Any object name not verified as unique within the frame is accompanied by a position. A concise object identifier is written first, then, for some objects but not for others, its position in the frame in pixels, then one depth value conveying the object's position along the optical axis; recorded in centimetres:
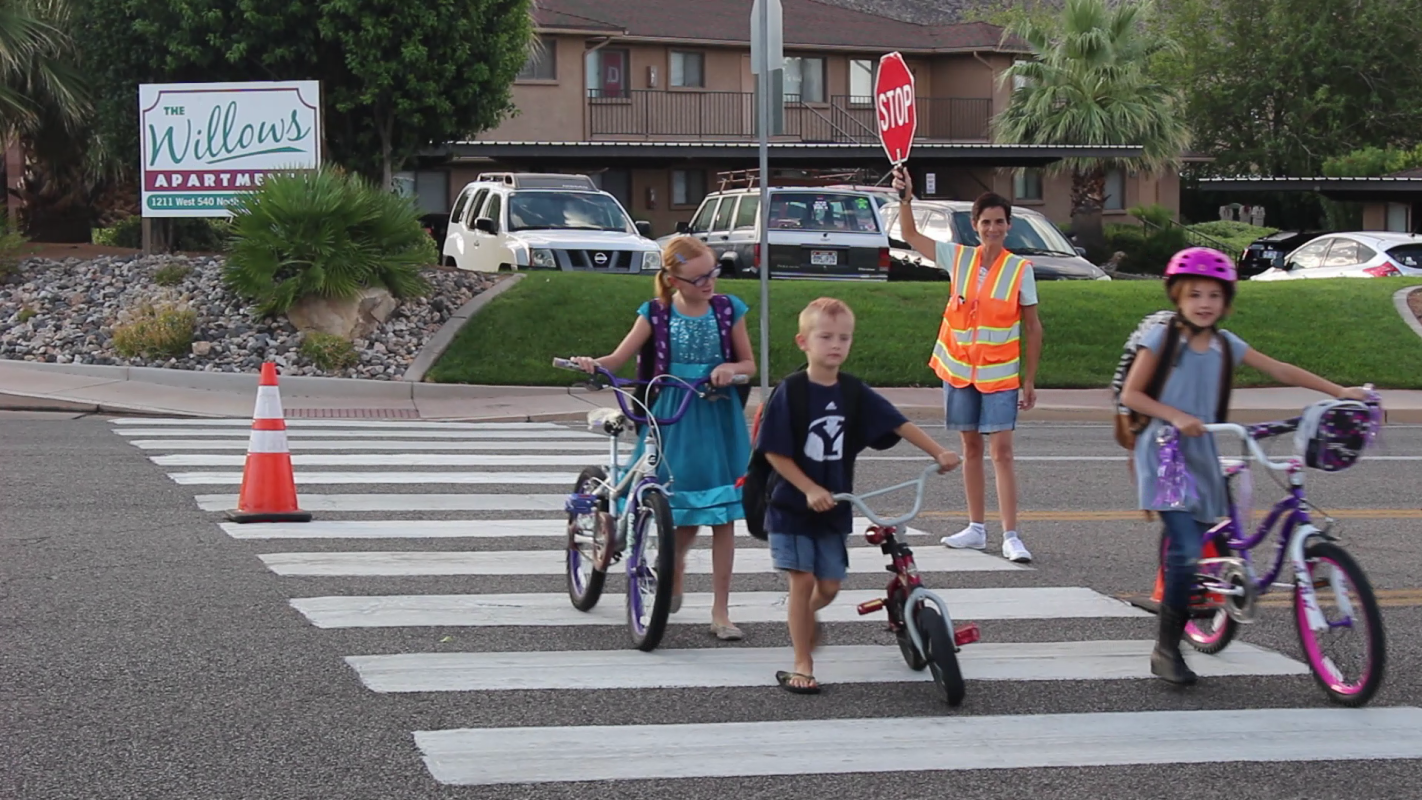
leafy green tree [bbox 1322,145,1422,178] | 4441
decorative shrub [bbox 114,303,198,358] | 1797
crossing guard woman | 898
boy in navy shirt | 624
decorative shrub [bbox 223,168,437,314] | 1819
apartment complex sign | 2022
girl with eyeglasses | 703
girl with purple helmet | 650
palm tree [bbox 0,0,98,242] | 2189
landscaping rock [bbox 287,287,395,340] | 1834
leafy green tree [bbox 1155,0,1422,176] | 5231
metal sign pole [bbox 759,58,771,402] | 1503
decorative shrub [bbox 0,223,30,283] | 2033
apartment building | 3784
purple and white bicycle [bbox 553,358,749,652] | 687
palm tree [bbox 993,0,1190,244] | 3975
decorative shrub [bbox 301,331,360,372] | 1780
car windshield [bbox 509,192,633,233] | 2267
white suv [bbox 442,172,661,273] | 2192
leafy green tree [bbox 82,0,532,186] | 2142
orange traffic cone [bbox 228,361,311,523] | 1003
